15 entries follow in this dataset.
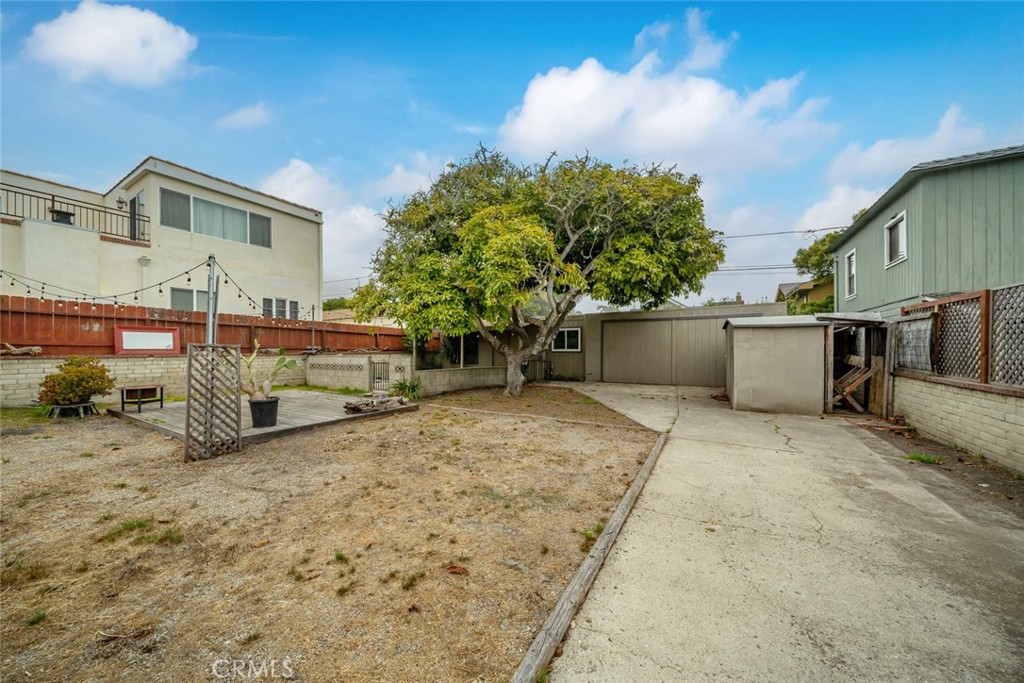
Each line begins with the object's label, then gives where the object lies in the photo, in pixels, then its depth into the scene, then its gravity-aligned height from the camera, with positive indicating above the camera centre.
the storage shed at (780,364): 7.93 -0.47
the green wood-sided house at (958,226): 7.17 +2.27
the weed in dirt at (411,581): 2.33 -1.47
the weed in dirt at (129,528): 2.92 -1.47
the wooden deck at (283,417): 6.01 -1.42
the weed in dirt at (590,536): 2.83 -1.48
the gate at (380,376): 10.84 -0.98
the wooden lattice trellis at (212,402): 4.88 -0.80
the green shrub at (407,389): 9.67 -1.20
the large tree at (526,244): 8.45 +2.29
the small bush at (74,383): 7.00 -0.79
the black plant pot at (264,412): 6.22 -1.15
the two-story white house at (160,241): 9.91 +2.99
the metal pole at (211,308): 6.83 +0.62
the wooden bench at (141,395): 7.57 -1.09
